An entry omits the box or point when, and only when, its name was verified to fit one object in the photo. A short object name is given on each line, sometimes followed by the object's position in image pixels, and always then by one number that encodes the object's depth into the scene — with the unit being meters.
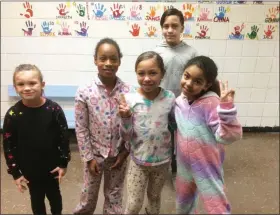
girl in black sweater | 1.33
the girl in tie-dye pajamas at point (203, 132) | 1.23
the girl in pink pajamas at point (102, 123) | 1.36
